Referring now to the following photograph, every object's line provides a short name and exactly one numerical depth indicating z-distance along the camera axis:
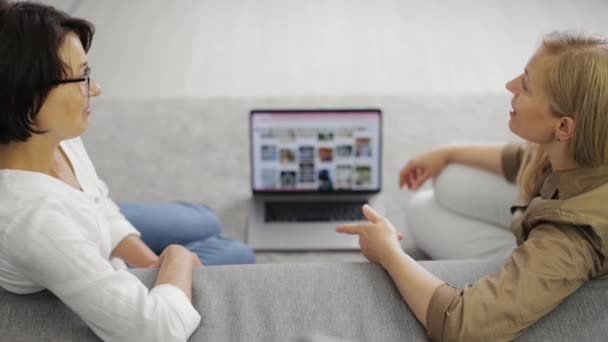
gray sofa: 1.25
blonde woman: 1.21
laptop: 2.55
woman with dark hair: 1.17
